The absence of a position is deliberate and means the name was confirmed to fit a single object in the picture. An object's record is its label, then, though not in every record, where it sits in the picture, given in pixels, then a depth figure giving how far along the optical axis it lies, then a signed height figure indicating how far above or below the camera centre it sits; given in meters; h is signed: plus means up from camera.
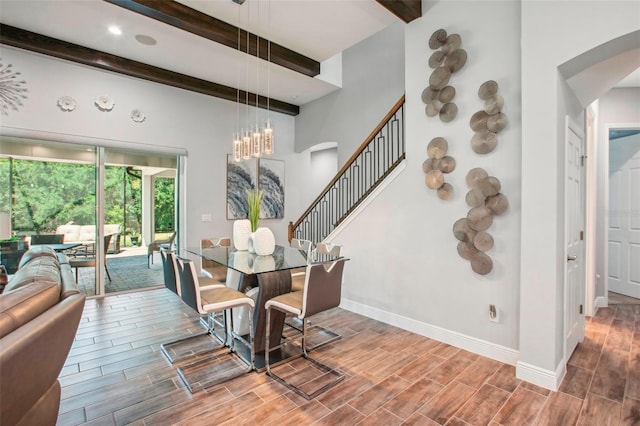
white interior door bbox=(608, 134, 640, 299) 4.53 -0.07
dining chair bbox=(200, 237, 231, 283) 3.80 -0.75
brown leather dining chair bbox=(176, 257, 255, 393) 2.46 -0.96
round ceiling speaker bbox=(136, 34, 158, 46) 3.93 +2.21
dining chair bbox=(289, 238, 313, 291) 3.25 -0.70
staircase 4.85 +0.40
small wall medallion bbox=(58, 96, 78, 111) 4.22 +1.49
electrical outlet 2.80 -0.93
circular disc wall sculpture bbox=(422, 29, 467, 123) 3.04 +1.39
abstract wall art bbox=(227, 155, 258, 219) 5.82 +0.53
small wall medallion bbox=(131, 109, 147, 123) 4.80 +1.49
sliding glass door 4.17 +0.11
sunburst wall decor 3.83 +1.53
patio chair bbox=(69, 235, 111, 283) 4.48 -0.71
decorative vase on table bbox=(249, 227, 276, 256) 3.33 -0.33
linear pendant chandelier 3.15 +0.72
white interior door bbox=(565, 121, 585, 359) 2.62 -0.28
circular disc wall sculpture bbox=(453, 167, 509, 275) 2.76 -0.06
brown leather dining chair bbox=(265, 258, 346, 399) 2.41 -0.78
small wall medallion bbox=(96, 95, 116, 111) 4.49 +1.58
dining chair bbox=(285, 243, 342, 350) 3.11 -0.77
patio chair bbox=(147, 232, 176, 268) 5.27 -0.58
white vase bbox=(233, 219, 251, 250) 3.67 -0.30
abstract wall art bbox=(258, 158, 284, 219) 6.29 +0.50
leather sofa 1.13 -0.51
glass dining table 2.74 -0.66
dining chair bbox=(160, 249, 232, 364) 2.79 -1.30
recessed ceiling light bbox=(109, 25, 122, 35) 3.72 +2.21
